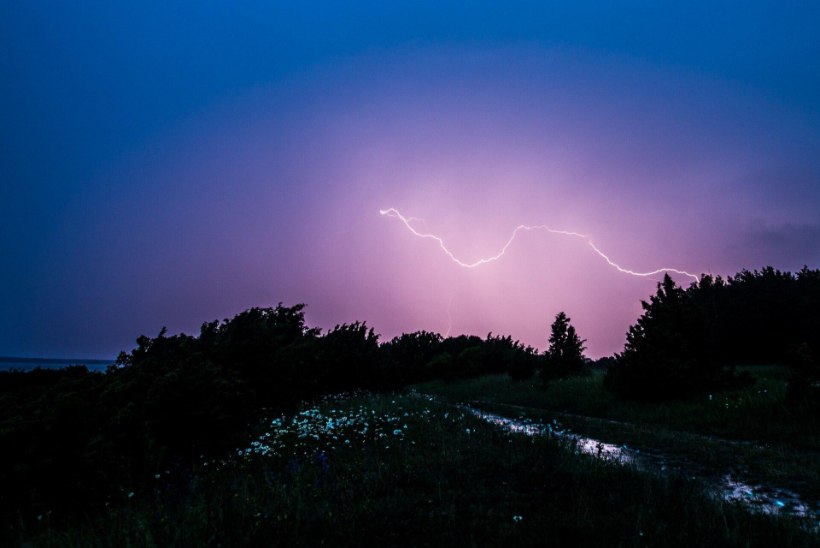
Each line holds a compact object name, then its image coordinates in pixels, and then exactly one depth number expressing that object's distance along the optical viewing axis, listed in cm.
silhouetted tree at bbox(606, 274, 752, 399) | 1623
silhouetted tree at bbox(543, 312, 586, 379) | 2703
